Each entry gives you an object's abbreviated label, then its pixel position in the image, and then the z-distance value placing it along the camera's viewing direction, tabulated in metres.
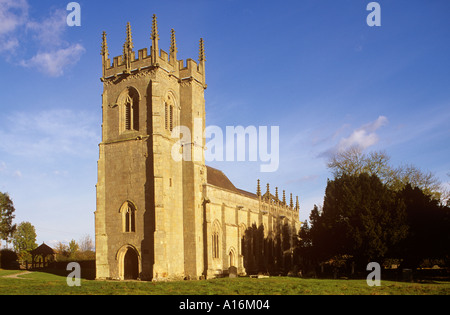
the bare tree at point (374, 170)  45.38
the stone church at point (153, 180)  32.50
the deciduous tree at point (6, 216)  54.03
